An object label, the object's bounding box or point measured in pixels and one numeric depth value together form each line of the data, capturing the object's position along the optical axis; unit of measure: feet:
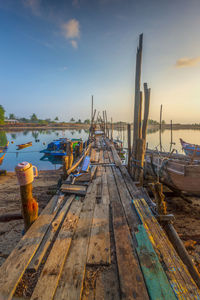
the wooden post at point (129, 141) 20.52
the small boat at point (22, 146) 90.40
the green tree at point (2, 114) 265.95
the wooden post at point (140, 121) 18.98
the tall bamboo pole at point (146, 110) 18.51
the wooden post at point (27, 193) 8.91
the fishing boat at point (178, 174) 18.94
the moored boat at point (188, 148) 48.03
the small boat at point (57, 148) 67.36
